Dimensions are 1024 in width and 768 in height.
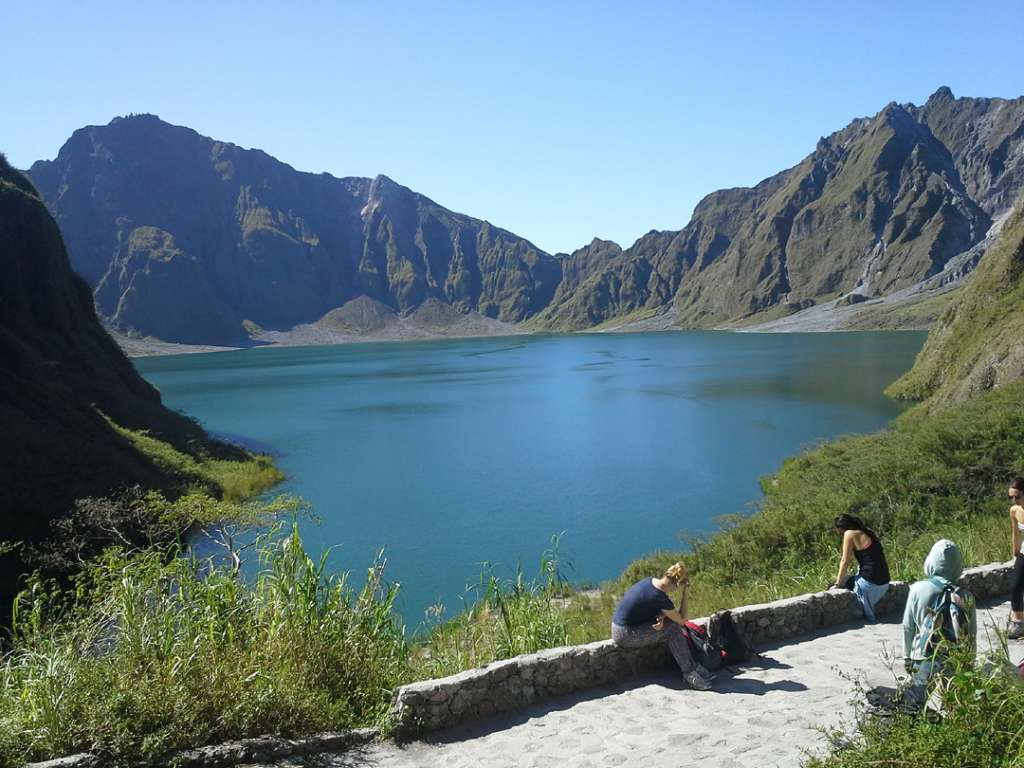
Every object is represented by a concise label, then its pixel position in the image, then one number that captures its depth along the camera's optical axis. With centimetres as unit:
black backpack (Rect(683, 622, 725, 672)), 861
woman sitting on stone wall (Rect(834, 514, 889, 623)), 1011
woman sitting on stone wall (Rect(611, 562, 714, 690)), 864
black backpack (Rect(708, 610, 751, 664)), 886
